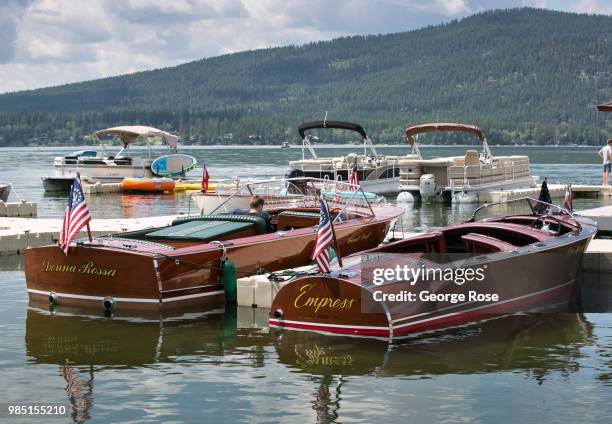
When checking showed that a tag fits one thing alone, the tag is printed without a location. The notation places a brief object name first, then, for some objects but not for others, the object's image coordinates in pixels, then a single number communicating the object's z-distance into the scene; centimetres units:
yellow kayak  5374
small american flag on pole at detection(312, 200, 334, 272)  1415
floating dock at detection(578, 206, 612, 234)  2372
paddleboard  5875
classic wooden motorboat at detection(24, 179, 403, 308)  1619
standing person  4038
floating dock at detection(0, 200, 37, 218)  3597
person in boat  1916
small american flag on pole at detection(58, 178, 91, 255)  1587
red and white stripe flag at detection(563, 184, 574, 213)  2069
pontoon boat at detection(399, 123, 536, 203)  4481
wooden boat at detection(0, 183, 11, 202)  4038
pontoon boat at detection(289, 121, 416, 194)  4669
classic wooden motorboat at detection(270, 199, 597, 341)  1415
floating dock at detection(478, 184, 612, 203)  4447
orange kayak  5341
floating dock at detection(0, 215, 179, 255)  2405
